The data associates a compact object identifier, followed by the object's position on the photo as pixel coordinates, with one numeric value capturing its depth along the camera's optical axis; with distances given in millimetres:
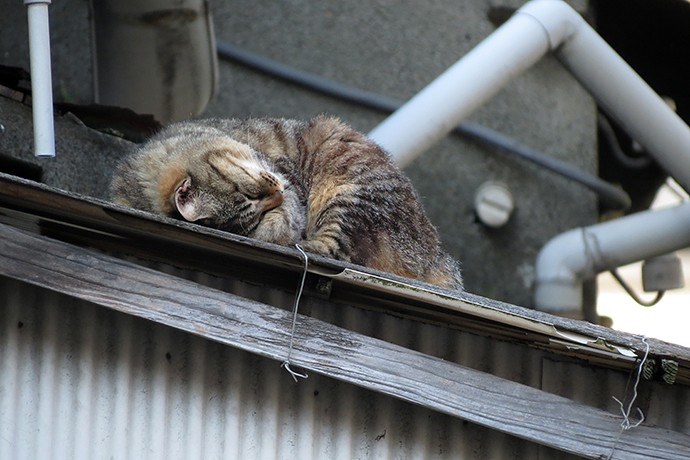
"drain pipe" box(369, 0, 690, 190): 10742
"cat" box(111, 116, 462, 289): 7887
